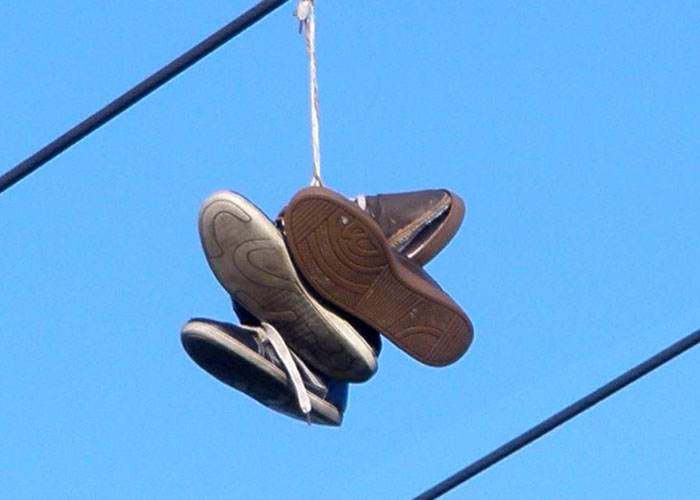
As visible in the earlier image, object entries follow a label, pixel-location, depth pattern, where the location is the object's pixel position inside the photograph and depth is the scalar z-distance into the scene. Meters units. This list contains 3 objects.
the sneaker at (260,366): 9.23
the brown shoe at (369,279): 9.12
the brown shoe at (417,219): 9.57
